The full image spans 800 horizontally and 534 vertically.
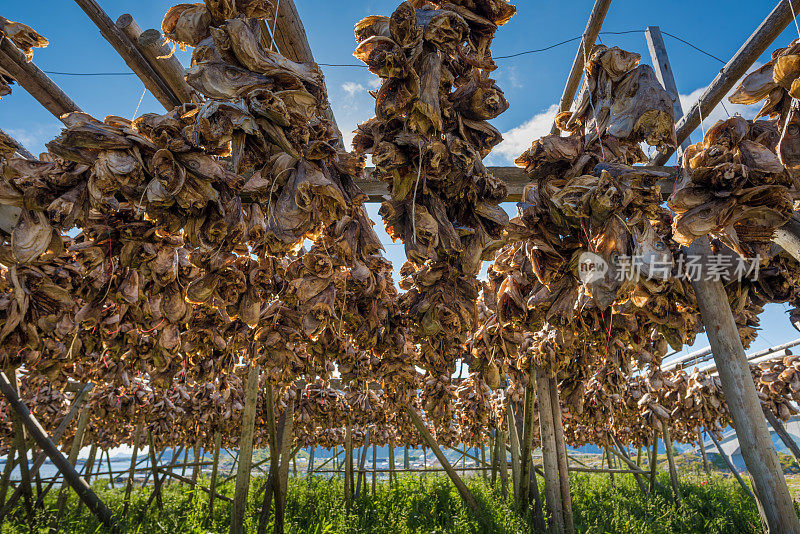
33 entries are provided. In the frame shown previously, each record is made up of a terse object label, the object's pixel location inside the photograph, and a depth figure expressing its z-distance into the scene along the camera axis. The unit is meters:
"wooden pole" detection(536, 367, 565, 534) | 4.39
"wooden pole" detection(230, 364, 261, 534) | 3.94
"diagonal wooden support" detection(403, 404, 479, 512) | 4.98
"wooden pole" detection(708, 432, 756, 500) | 9.75
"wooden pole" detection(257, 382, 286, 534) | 4.11
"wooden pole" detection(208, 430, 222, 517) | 6.60
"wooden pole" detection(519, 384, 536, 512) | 4.37
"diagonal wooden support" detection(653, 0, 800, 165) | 2.07
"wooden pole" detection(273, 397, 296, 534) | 5.55
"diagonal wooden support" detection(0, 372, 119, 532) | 3.81
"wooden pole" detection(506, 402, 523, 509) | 6.74
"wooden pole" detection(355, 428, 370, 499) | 10.69
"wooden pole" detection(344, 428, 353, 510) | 8.99
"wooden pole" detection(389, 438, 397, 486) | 13.01
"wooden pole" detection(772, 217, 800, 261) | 1.76
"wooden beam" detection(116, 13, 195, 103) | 1.68
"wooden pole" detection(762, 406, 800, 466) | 7.19
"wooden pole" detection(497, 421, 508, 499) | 8.45
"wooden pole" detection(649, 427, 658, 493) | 9.32
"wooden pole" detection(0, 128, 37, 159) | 1.55
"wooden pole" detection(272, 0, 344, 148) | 1.53
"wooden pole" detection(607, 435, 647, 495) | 9.06
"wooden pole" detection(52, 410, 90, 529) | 7.15
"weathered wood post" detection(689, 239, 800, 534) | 1.57
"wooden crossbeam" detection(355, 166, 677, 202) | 2.04
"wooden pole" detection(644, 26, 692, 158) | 3.01
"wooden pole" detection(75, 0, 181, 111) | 1.71
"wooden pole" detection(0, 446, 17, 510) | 5.52
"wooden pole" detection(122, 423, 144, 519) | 6.84
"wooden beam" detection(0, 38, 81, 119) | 1.72
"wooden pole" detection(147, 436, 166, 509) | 6.60
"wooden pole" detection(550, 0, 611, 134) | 2.25
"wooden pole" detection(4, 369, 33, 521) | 4.72
